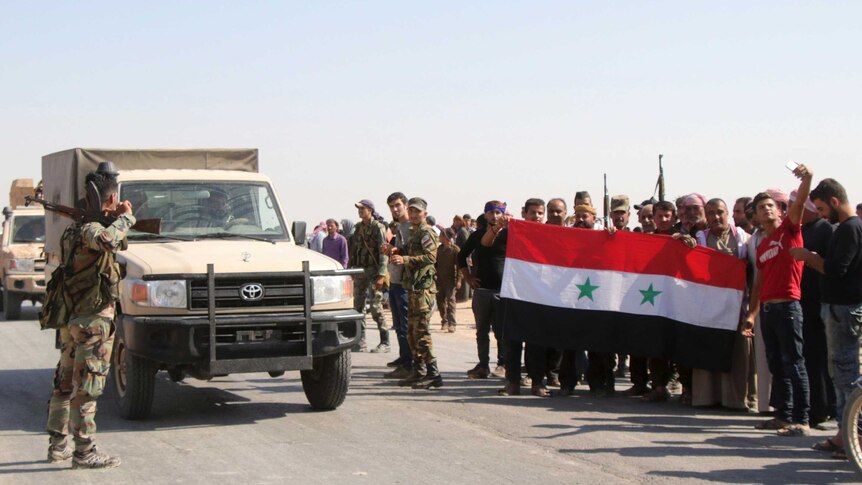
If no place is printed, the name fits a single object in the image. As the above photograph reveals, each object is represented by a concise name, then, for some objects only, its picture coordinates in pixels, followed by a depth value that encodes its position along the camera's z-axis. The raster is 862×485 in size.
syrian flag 10.63
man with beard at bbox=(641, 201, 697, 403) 10.87
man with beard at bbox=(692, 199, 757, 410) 10.38
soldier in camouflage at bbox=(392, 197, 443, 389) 11.77
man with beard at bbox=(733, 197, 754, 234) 11.73
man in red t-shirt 8.97
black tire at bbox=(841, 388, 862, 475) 7.34
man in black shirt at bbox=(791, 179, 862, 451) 8.29
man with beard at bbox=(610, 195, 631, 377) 11.87
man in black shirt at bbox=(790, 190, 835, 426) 9.21
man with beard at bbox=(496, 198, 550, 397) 11.28
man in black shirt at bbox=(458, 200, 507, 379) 11.94
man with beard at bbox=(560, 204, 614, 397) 11.30
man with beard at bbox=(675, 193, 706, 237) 11.03
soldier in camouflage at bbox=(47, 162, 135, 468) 7.59
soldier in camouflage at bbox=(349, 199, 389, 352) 14.66
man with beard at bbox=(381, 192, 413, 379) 12.66
